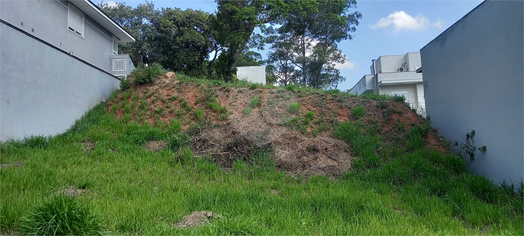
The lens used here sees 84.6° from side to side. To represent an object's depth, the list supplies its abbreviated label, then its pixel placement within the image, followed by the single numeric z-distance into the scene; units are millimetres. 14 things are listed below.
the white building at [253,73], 20998
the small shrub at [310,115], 9264
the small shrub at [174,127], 8820
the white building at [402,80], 21141
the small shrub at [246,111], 9289
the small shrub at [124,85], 10961
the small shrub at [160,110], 9757
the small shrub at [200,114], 9330
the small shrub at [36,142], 7035
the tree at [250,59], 31292
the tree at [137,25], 21797
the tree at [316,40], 19608
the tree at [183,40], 22234
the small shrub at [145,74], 10938
